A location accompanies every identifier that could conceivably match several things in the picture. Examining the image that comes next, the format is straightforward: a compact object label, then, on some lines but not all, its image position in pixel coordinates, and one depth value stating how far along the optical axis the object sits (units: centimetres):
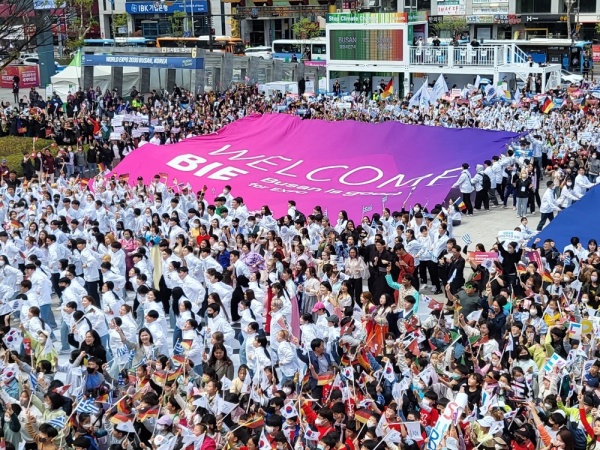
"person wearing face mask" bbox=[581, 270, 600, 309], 1230
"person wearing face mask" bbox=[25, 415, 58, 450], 895
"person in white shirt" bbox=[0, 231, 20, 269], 1488
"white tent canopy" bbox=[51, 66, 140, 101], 3809
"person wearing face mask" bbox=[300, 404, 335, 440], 890
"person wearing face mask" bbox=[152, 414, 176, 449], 898
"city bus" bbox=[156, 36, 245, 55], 5815
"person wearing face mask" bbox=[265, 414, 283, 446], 878
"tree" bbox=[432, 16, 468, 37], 6438
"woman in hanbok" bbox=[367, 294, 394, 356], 1157
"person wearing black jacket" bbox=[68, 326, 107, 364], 1088
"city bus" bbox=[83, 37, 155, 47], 6117
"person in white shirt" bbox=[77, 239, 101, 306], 1448
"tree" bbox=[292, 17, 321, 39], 6789
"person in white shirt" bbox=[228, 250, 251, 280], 1410
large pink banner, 1991
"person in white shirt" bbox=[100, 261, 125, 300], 1330
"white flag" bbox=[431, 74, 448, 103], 3112
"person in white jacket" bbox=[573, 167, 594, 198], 1877
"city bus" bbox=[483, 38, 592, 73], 5212
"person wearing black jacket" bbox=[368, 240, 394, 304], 1398
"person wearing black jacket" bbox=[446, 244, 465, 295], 1430
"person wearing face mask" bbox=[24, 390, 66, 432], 945
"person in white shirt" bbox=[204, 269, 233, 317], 1293
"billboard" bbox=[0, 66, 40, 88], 4622
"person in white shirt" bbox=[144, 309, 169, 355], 1125
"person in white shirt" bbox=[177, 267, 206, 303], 1320
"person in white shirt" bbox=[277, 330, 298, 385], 1069
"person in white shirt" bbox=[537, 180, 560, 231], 1812
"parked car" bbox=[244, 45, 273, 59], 6056
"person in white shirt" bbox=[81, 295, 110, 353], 1185
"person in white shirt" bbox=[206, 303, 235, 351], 1137
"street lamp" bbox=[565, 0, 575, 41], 5661
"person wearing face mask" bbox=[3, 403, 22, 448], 935
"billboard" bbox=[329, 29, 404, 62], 3606
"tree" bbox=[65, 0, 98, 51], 6400
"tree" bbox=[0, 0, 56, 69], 2705
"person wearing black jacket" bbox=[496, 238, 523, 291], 1488
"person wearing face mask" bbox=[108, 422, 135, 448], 925
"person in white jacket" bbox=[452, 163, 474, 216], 1997
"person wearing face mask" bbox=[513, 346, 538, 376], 1027
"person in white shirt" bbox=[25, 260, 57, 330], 1312
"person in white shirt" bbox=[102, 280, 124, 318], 1231
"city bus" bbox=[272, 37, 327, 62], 5691
